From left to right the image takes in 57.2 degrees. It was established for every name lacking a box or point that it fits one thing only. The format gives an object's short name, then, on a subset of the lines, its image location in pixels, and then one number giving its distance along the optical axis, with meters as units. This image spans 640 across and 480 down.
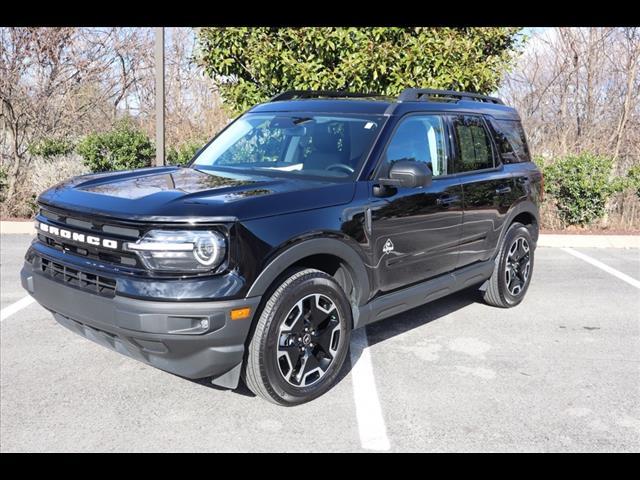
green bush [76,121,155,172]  9.84
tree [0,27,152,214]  10.60
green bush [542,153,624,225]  9.85
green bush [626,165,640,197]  10.09
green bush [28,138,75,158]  10.37
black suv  3.05
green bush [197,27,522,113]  8.32
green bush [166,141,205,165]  9.97
